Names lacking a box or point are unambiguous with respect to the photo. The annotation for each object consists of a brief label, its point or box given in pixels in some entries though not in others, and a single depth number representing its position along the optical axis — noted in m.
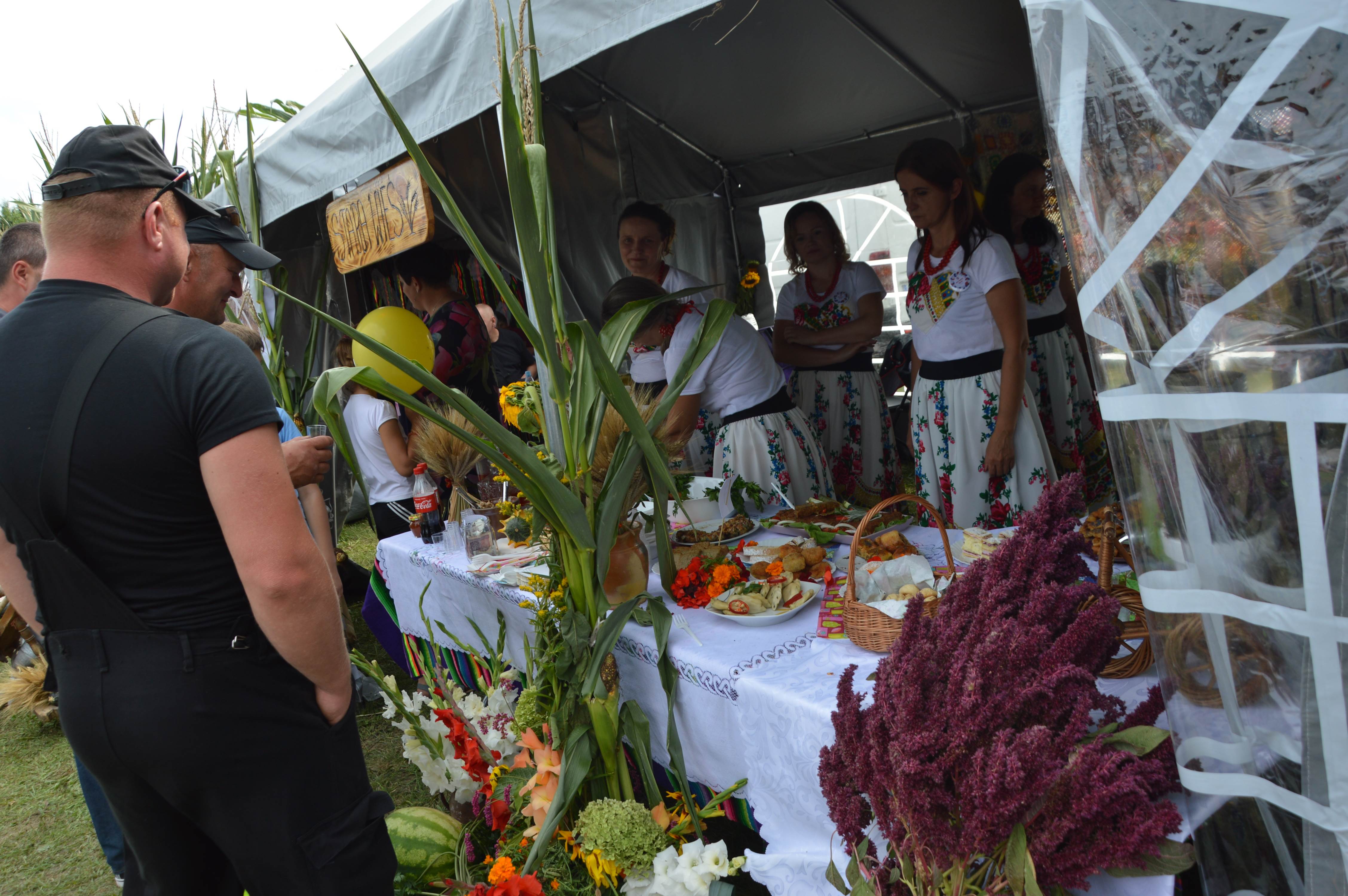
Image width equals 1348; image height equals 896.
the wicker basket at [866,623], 1.38
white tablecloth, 1.30
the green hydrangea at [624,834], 1.46
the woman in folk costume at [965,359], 2.53
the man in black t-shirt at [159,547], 1.13
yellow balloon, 3.29
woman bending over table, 2.97
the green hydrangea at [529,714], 1.72
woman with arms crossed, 3.86
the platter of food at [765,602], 1.63
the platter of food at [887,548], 1.76
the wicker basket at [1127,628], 1.18
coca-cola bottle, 2.83
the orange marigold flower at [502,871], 1.48
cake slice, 1.62
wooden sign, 2.38
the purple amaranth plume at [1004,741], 0.81
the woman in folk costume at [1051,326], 3.45
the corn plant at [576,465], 1.52
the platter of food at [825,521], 2.04
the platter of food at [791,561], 1.83
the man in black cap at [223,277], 1.65
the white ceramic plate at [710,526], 2.30
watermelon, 1.79
